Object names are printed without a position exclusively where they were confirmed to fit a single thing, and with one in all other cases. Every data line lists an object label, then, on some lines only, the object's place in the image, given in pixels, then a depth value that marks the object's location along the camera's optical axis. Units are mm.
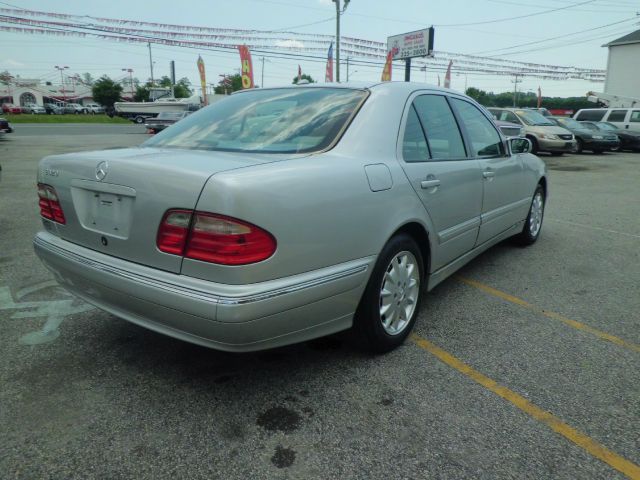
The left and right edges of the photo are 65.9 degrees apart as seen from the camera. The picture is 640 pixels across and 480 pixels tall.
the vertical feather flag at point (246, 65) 26219
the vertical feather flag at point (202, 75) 38031
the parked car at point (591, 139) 17719
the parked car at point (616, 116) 20062
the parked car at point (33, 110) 63125
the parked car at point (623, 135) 18964
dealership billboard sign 26734
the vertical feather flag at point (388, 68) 27141
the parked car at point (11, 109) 60600
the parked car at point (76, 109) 64938
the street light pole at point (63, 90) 97744
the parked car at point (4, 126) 19234
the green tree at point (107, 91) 68625
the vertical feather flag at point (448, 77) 34312
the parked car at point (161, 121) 26422
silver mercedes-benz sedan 1981
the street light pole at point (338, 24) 24891
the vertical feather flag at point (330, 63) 30266
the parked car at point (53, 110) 63000
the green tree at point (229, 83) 86969
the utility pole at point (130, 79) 93406
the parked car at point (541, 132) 16234
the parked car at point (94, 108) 66750
